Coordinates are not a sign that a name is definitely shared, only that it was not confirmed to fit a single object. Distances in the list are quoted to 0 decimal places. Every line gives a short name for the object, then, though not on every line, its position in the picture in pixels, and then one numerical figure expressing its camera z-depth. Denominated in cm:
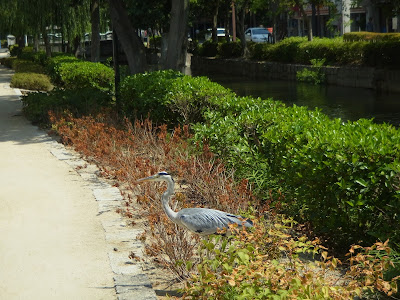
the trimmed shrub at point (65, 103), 1452
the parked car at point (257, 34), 5225
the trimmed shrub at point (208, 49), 4434
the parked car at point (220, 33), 6450
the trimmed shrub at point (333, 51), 2660
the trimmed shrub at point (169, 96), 1123
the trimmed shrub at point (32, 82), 2423
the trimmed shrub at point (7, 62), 4197
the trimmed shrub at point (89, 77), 2223
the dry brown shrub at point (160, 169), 598
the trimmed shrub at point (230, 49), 4141
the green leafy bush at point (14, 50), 4953
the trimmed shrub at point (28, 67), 2966
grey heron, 550
